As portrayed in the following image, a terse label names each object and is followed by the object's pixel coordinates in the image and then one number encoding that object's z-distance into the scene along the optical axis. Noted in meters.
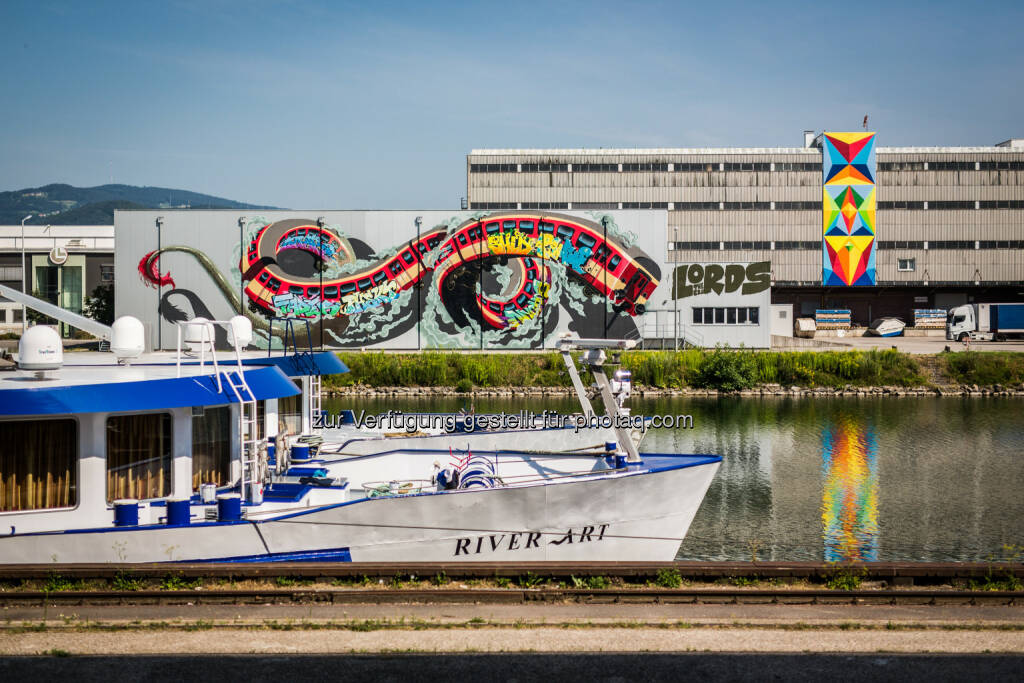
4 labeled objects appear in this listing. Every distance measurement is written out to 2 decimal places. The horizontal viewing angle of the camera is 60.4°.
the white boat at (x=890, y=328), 77.94
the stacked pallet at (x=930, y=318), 80.12
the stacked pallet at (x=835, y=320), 81.56
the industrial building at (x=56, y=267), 84.25
